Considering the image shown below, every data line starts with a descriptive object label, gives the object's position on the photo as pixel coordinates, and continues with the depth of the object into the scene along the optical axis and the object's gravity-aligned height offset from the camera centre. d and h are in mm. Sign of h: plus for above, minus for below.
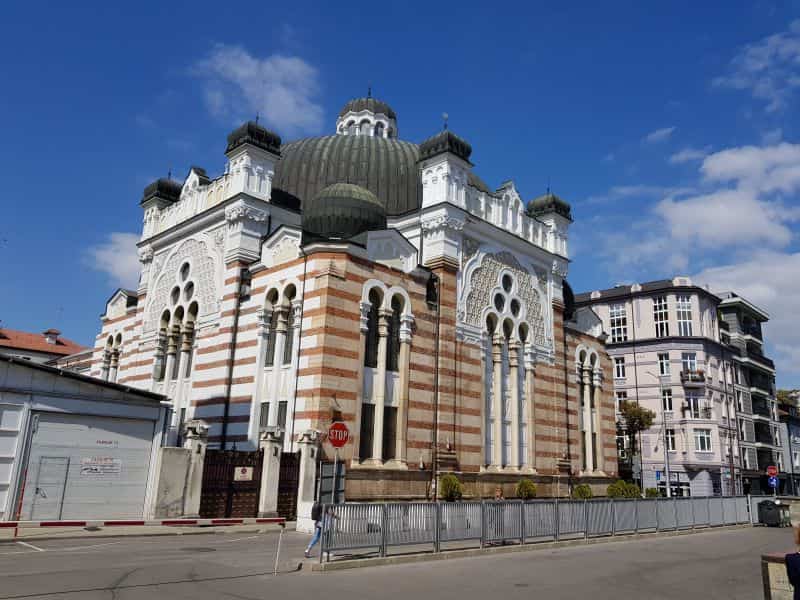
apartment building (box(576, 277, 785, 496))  51250 +8607
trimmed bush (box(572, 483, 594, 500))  32084 -380
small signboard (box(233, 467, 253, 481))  21312 -66
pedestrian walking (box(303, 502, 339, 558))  13117 -909
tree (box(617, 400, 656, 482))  47281 +4859
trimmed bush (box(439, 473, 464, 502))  25234 -333
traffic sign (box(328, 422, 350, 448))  17250 +1065
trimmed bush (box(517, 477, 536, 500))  28438 -330
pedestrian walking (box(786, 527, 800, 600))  6256 -725
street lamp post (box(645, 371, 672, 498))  47562 +4511
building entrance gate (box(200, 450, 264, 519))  20688 -390
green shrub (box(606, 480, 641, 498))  33719 -245
